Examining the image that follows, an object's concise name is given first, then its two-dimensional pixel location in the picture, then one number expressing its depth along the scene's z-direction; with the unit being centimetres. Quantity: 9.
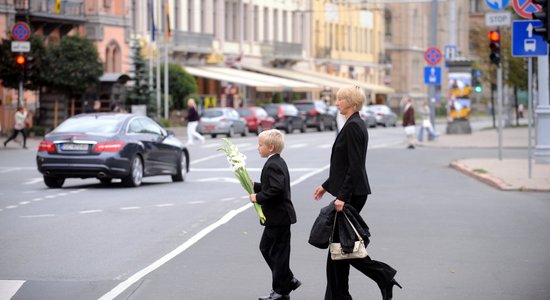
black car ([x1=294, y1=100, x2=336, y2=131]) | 6771
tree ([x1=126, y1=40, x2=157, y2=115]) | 5706
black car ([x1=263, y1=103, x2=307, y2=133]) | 6381
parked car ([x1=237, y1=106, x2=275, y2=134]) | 5956
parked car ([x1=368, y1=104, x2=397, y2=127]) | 7725
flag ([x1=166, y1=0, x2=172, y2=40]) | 5870
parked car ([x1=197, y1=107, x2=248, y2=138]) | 5538
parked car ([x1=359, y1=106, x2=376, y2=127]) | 7486
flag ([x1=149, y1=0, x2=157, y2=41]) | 5714
